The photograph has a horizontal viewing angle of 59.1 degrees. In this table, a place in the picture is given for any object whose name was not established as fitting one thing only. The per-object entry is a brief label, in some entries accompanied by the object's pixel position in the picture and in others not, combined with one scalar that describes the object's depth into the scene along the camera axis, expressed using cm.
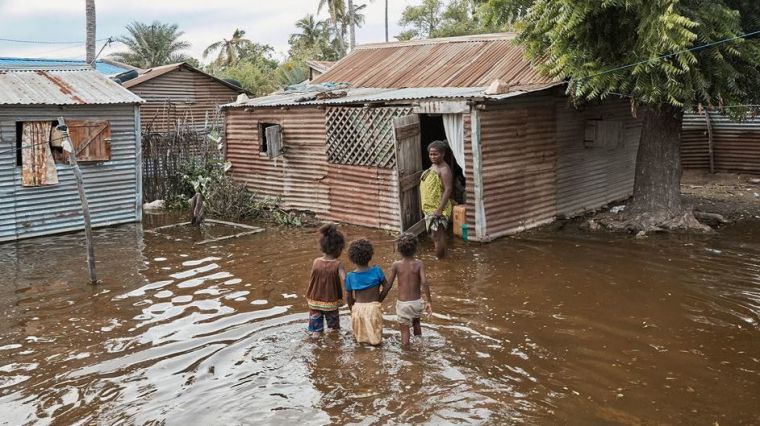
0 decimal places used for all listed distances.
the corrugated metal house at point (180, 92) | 2208
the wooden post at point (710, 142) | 1661
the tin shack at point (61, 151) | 1145
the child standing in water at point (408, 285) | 598
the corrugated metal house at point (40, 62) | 2009
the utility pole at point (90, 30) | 2120
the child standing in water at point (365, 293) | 590
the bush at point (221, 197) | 1324
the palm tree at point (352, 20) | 3367
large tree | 910
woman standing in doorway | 938
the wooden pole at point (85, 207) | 873
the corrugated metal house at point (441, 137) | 1063
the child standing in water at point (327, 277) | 612
